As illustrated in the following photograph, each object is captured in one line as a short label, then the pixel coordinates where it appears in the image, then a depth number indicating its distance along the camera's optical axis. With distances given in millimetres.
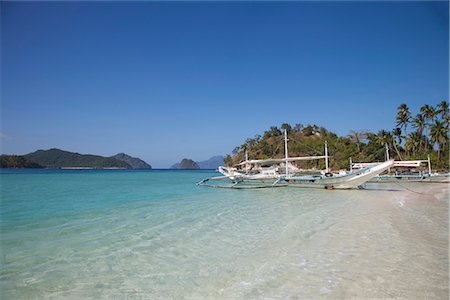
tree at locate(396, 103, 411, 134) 53438
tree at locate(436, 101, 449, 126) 48888
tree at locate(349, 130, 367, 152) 73025
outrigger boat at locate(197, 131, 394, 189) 21266
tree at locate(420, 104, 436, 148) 50069
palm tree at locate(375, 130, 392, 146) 55956
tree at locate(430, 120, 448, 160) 47031
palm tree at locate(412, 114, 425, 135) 51531
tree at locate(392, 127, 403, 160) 55191
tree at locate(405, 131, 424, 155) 51075
